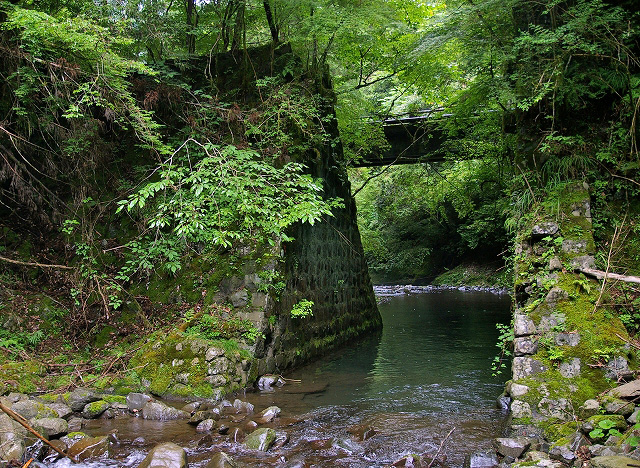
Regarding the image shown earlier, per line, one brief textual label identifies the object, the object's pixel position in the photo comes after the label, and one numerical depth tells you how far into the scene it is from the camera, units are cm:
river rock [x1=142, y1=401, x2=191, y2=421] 526
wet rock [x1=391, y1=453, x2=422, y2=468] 404
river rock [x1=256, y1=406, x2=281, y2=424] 524
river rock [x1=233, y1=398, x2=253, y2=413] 553
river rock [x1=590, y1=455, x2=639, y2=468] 289
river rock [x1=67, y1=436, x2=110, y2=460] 416
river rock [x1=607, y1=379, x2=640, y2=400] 375
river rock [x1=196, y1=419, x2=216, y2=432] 490
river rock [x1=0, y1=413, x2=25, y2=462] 380
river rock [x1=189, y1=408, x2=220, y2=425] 508
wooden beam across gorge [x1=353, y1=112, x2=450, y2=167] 1289
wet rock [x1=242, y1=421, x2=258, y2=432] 496
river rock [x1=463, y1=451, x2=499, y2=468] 393
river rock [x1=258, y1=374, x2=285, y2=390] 657
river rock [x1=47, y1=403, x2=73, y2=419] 490
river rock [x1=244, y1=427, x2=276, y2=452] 443
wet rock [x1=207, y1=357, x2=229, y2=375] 603
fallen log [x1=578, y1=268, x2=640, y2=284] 324
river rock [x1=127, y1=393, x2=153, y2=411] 545
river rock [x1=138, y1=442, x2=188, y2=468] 378
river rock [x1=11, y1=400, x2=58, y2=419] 454
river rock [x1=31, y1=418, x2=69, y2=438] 433
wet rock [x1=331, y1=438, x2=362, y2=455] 444
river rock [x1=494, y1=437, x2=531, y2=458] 394
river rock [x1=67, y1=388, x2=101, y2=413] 517
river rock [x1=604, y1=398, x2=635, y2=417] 366
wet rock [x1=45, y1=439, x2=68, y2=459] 414
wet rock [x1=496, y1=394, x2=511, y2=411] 544
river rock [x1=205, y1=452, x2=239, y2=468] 386
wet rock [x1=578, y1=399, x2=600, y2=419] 400
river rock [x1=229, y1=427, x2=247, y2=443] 470
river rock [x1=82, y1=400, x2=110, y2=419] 514
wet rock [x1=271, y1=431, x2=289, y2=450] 453
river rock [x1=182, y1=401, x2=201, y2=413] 541
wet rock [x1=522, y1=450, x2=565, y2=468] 346
